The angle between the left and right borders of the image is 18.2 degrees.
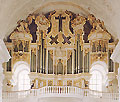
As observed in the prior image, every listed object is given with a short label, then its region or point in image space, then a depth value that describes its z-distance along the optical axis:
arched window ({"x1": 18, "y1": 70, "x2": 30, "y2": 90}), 25.69
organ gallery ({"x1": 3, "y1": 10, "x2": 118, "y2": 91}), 23.38
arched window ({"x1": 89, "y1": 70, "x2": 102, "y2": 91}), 25.89
